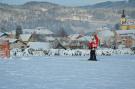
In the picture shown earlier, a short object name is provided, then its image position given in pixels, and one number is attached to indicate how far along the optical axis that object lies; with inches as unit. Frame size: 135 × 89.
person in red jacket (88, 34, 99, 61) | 1454.2
